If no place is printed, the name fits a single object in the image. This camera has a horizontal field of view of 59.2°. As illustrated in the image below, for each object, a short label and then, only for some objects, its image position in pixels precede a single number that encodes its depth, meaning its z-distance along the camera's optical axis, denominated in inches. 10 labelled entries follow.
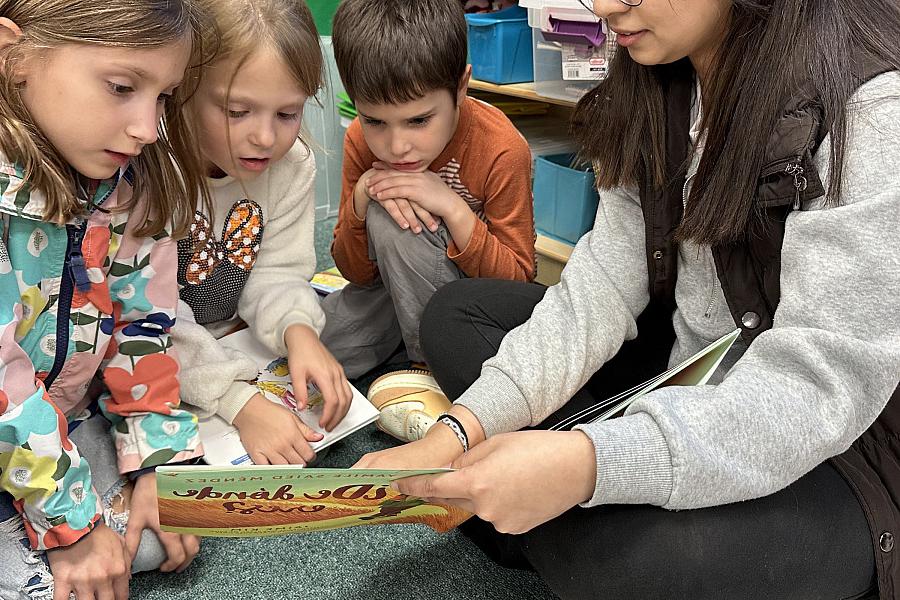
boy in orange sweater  41.6
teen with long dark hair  24.0
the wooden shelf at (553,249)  59.7
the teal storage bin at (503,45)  59.9
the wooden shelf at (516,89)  58.5
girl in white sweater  36.3
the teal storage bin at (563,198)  58.1
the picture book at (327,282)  57.4
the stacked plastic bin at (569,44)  52.3
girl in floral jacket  27.5
